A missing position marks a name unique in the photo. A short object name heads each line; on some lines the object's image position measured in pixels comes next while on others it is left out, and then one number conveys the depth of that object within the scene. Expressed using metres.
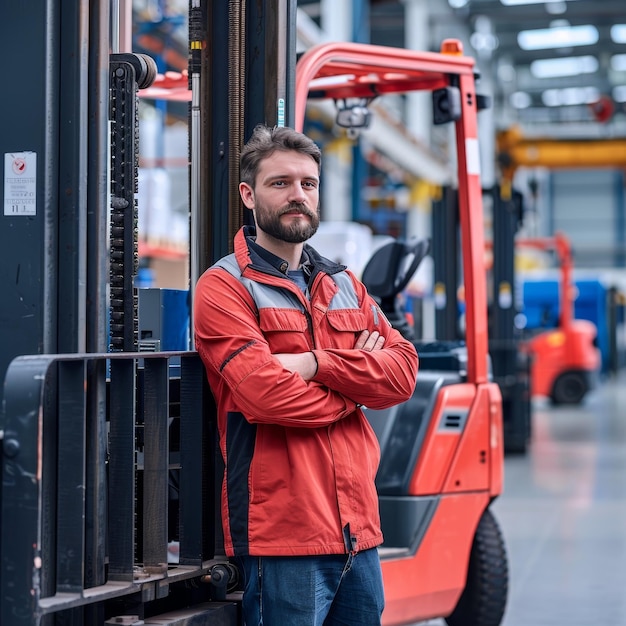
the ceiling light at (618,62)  31.50
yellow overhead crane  21.61
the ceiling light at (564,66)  31.82
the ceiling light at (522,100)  35.72
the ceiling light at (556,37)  28.59
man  2.69
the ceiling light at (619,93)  34.34
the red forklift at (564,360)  18.92
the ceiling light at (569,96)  34.59
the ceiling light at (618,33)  28.12
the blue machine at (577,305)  22.48
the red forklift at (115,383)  2.38
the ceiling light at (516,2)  24.64
